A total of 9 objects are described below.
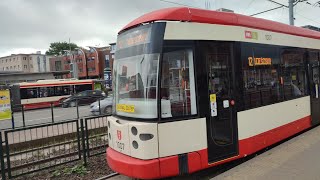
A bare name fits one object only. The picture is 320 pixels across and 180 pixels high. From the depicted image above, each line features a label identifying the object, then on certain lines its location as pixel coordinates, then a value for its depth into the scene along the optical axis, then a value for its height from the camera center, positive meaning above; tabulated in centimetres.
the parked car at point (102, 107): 1760 -146
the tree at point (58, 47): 11044 +1349
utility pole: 1630 +339
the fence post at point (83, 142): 691 -142
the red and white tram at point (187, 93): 491 -26
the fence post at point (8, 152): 582 -130
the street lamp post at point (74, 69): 6258 +295
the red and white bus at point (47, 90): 2902 -64
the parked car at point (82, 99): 1948 -120
